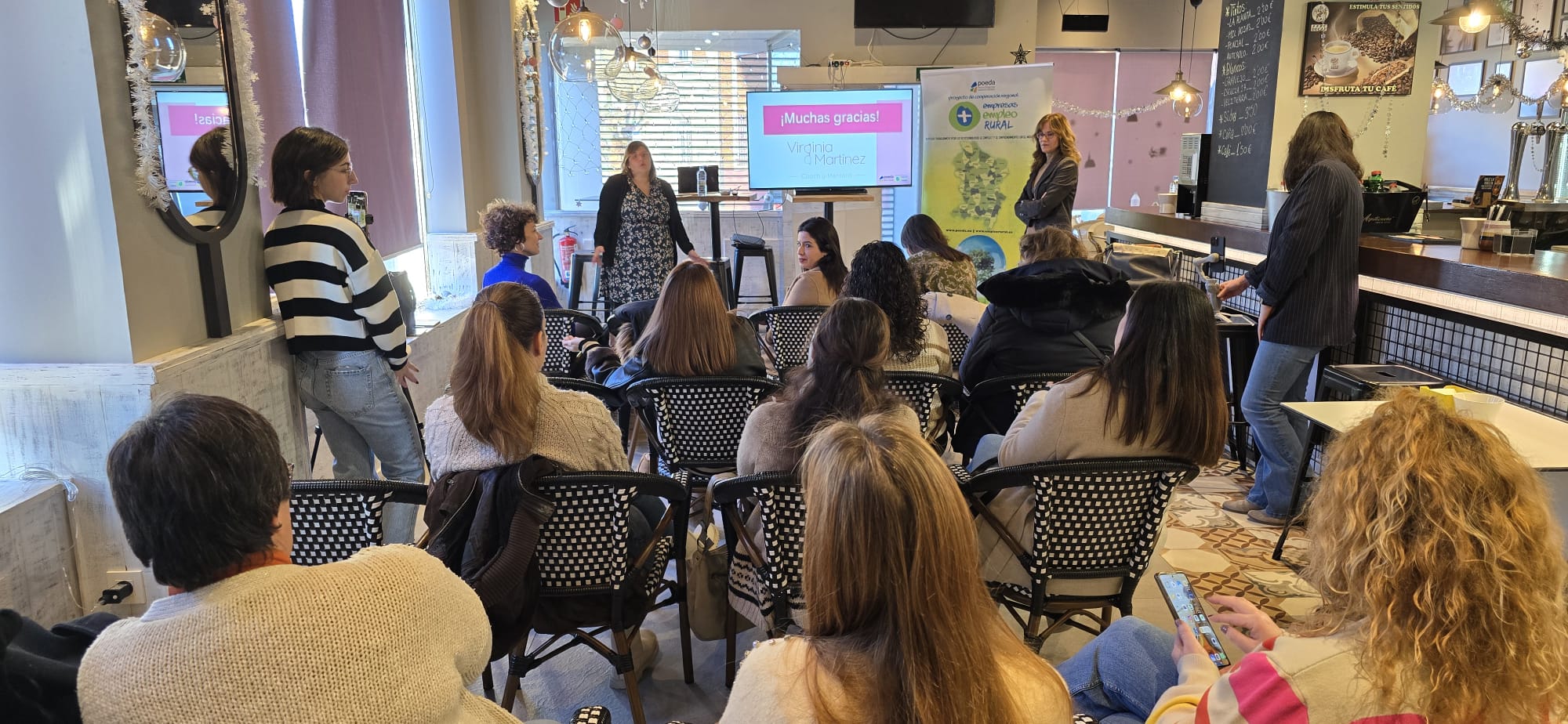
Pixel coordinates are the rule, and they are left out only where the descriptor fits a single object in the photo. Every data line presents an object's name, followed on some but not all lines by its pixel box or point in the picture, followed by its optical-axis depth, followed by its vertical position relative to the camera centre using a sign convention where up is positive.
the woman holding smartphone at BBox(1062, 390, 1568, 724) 1.03 -0.45
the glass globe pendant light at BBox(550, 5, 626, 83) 4.62 +0.67
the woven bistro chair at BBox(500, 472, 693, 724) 2.02 -0.84
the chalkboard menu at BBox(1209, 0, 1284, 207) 5.09 +0.45
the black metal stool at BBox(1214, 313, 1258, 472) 4.26 -0.84
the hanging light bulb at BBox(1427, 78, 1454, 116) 8.66 +0.76
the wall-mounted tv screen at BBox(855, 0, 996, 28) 8.05 +1.41
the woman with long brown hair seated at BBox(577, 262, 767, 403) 2.99 -0.47
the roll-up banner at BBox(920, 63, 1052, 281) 7.32 +0.24
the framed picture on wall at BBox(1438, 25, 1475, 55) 9.32 +1.35
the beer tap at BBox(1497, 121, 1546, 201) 4.30 +0.15
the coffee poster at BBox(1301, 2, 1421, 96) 4.88 +0.67
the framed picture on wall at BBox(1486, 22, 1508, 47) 8.77 +1.32
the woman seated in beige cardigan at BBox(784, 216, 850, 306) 4.25 -0.38
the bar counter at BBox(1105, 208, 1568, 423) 2.94 -0.48
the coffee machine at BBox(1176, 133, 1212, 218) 5.59 +0.03
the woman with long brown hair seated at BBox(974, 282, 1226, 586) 2.15 -0.48
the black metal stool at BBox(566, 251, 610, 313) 6.84 -0.69
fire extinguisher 7.57 -0.56
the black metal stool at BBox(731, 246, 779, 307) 7.16 -0.59
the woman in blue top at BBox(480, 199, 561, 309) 4.24 -0.24
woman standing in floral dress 5.81 -0.28
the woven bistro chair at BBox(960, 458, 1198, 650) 2.09 -0.78
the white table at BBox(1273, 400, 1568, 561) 2.27 -0.64
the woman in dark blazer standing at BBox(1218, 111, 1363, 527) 3.42 -0.35
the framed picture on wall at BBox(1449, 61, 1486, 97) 9.22 +0.99
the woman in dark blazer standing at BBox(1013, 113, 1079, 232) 5.45 +0.02
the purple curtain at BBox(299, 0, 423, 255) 4.25 +0.43
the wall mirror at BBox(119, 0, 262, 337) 2.49 +0.19
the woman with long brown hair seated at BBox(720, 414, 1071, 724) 1.02 -0.47
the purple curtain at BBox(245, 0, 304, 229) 3.64 +0.45
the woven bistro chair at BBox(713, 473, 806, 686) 2.01 -0.80
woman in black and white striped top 2.92 -0.38
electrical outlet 2.51 -1.02
